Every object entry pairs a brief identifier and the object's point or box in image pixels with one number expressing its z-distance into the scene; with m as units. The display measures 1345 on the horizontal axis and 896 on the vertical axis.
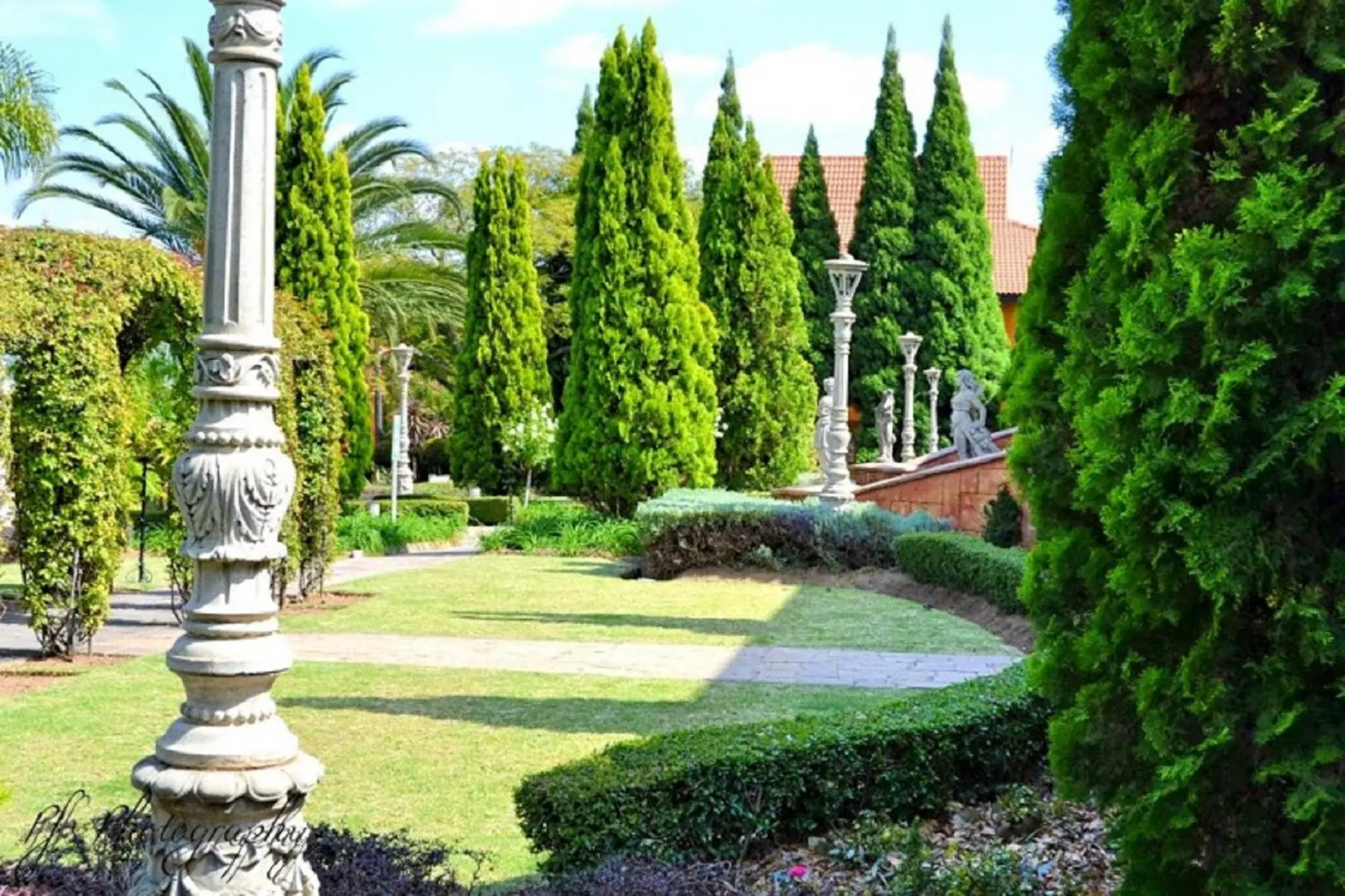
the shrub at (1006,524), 15.13
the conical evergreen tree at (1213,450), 3.27
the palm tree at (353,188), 27.55
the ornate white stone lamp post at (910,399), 32.19
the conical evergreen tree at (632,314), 21.53
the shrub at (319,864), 4.12
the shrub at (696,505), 17.48
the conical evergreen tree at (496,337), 26.05
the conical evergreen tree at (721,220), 27.48
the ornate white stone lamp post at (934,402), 34.72
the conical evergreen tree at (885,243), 36.50
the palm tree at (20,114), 16.98
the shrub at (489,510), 25.27
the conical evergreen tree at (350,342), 22.58
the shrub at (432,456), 37.62
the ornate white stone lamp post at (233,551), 3.44
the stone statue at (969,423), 22.06
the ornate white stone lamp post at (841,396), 17.98
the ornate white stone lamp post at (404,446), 25.34
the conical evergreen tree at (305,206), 21.73
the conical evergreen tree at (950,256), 36.50
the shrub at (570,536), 20.02
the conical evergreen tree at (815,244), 36.34
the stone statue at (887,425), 31.35
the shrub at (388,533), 20.14
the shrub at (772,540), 17.12
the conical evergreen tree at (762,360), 26.59
